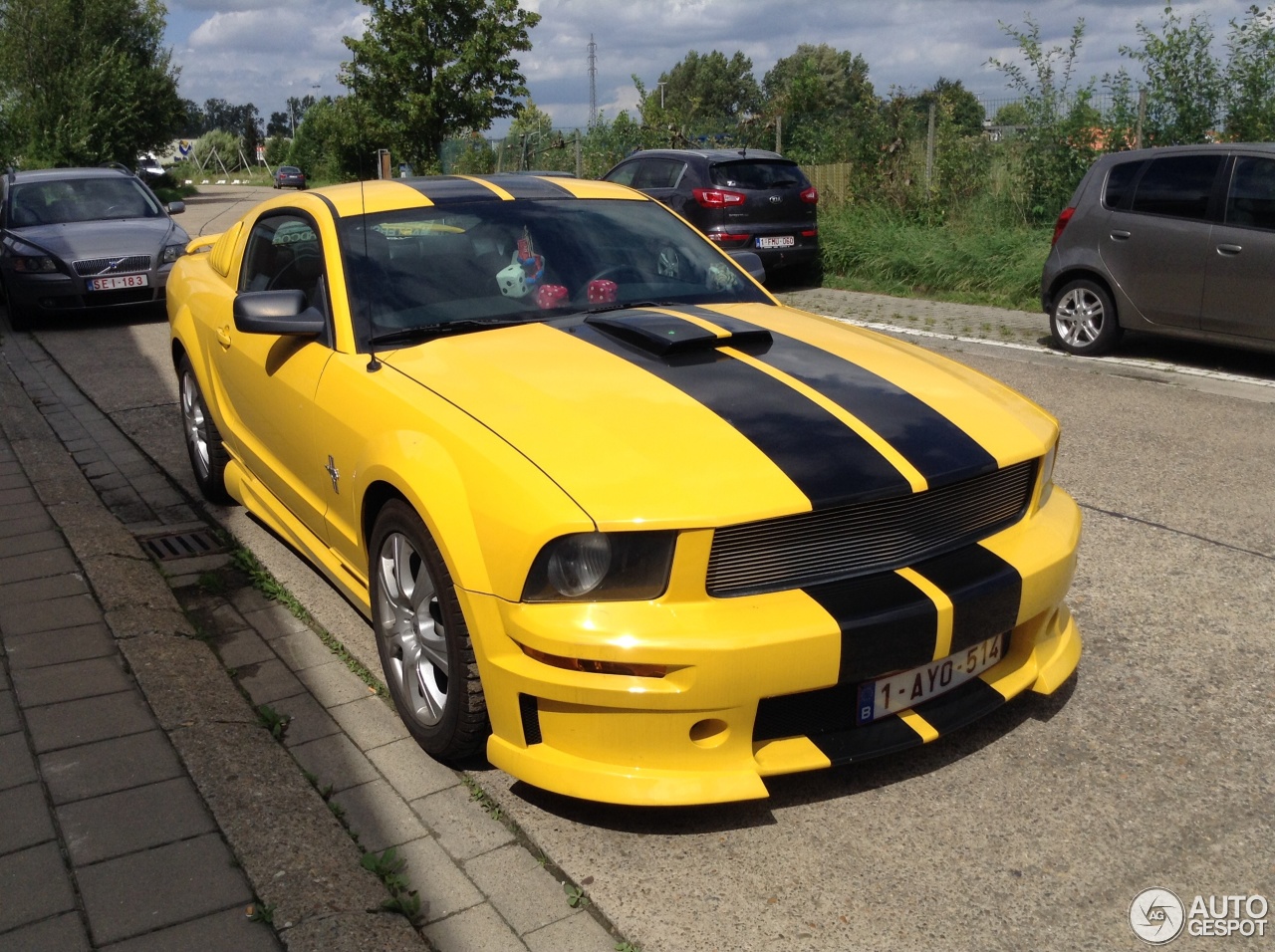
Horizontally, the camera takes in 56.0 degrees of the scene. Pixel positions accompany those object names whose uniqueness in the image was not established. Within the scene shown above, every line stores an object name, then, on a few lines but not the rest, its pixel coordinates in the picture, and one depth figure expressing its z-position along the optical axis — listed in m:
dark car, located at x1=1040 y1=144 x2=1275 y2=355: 8.53
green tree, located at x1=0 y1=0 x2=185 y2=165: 39.56
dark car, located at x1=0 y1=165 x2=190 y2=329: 11.98
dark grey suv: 14.30
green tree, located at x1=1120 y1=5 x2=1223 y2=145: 13.66
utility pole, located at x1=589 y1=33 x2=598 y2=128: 64.71
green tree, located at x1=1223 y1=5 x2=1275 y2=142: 13.06
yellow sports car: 2.84
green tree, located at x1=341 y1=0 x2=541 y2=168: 34.00
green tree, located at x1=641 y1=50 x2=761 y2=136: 126.50
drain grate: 5.29
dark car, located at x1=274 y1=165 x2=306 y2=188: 46.28
